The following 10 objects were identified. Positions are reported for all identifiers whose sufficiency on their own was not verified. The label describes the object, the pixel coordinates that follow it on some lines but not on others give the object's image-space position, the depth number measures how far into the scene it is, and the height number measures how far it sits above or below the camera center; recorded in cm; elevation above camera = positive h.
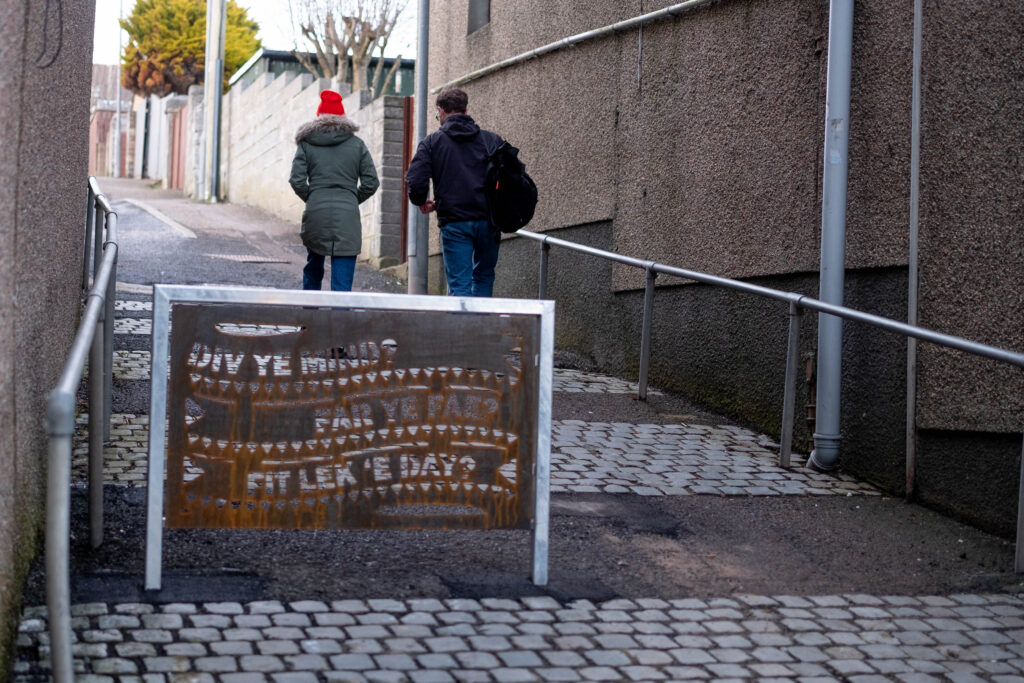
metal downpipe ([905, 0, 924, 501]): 609 +31
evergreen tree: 4134 +885
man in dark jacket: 827 +94
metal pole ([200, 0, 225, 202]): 2541 +472
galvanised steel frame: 395 +1
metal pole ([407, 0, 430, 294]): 1300 +113
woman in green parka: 938 +104
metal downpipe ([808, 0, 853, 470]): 650 +54
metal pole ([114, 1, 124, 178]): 4641 +610
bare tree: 3044 +689
